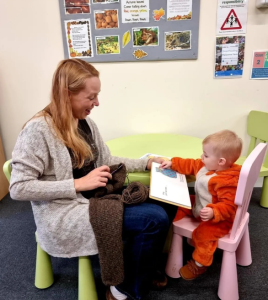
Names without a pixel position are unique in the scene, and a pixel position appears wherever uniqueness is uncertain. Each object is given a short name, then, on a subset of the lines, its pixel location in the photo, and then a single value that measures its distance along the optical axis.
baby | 1.07
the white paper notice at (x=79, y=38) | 1.93
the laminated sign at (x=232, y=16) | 1.80
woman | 0.97
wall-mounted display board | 1.85
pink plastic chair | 0.94
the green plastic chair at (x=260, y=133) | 1.83
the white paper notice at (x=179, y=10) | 1.82
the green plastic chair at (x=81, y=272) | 1.08
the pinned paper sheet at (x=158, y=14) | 1.85
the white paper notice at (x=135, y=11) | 1.84
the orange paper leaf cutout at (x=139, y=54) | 1.95
